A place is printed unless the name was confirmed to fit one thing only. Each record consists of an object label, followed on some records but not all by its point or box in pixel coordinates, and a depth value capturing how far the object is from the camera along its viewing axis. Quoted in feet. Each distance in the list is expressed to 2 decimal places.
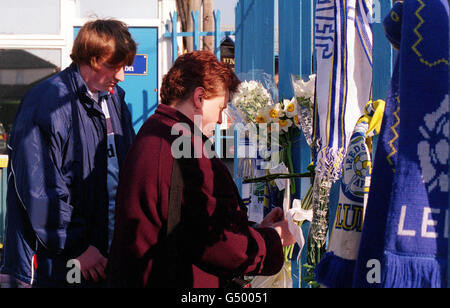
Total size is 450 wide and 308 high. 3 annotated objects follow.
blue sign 21.11
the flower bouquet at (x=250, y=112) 9.34
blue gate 7.36
